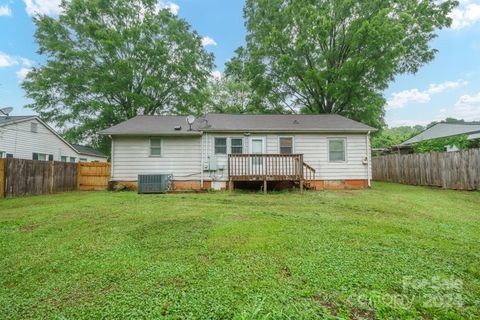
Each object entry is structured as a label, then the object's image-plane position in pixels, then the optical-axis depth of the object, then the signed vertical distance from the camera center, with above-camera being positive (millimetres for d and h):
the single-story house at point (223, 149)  10562 +951
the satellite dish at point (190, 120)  10398 +2197
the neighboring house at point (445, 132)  16727 +3029
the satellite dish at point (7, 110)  9477 +2482
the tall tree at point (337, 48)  14913 +8223
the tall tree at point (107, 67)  18625 +8513
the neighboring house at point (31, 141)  14031 +2008
